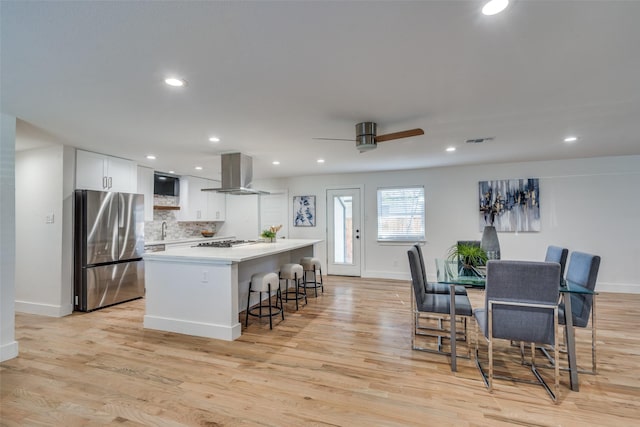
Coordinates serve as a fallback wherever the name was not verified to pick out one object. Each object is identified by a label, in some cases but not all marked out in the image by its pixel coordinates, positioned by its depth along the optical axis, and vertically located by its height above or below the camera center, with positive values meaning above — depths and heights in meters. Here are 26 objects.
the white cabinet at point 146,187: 5.29 +0.58
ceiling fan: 2.96 +0.85
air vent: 3.65 +1.00
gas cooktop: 4.12 -0.39
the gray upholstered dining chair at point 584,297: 2.29 -0.66
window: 5.89 +0.07
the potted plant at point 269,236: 4.66 -0.29
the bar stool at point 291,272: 4.03 -0.76
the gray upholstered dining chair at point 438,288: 3.15 -0.80
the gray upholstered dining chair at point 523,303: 1.98 -0.61
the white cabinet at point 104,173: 4.07 +0.70
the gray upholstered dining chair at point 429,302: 2.55 -0.79
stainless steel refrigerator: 3.98 -0.43
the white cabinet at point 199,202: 6.27 +0.38
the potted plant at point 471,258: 2.79 -0.41
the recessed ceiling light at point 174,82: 2.05 +0.99
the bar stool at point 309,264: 4.71 -0.77
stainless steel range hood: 4.31 +0.68
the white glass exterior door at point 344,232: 6.34 -0.32
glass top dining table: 2.12 -0.55
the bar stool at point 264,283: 3.40 -0.79
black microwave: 5.76 +0.71
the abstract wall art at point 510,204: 5.14 +0.23
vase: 3.05 -0.28
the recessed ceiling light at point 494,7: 1.33 +0.99
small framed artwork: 6.67 +0.16
